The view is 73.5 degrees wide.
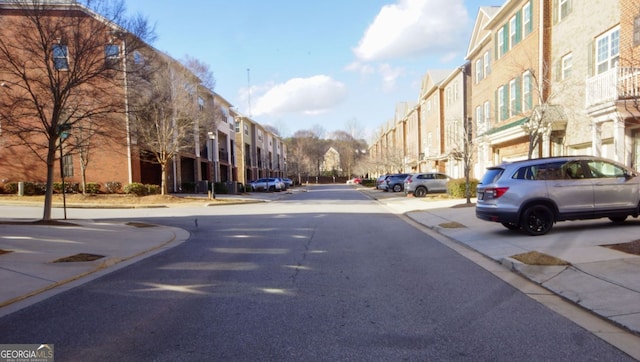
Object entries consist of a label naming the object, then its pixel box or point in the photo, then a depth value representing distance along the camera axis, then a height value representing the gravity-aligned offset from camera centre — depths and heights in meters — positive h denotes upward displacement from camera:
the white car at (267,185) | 46.73 -0.75
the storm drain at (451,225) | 12.59 -1.54
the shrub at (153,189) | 28.73 -0.57
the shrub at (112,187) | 29.00 -0.37
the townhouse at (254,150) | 59.81 +4.62
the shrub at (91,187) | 28.34 -0.32
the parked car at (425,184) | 29.08 -0.66
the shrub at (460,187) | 23.42 -0.76
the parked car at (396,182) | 38.06 -0.64
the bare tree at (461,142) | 21.12 +1.96
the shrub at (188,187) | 37.25 -0.61
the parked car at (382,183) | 40.61 -0.78
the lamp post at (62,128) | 13.19 +1.71
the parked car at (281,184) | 48.16 -0.78
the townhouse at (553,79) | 13.68 +4.17
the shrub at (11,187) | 27.20 -0.19
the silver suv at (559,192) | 9.81 -0.49
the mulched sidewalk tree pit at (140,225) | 14.08 -1.45
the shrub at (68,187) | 27.44 -0.29
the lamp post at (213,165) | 44.84 +1.53
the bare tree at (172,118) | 25.33 +3.85
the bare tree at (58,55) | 12.38 +3.82
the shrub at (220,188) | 37.59 -0.78
